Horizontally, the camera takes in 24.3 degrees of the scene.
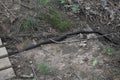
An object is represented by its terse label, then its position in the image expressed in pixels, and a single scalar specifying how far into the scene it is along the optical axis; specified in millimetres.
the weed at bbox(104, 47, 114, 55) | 3300
